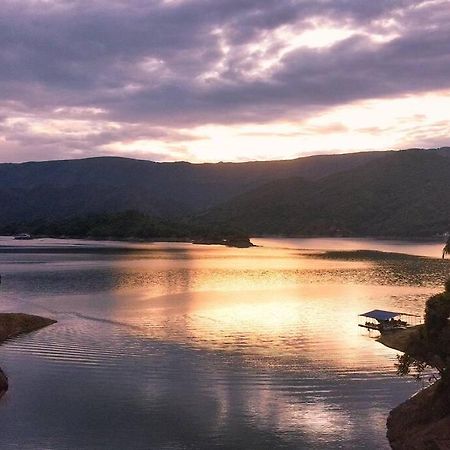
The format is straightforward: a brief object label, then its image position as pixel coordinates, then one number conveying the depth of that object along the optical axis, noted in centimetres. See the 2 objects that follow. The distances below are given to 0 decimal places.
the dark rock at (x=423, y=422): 2950
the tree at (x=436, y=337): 3172
